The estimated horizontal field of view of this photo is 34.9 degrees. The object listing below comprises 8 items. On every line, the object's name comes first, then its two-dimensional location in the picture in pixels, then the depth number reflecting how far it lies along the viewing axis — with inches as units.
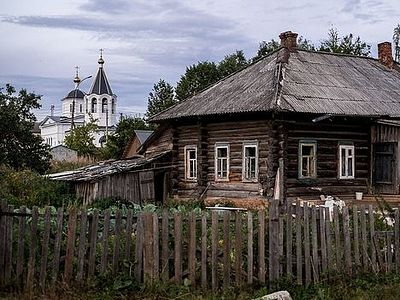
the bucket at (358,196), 822.5
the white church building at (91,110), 3457.2
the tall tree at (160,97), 2124.8
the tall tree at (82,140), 1991.5
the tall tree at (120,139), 1674.5
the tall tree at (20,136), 999.6
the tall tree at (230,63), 1892.2
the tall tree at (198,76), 1881.2
